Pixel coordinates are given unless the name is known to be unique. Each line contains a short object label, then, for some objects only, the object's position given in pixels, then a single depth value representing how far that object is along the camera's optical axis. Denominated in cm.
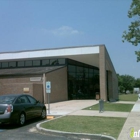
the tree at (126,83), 10512
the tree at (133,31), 1446
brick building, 2647
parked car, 1032
